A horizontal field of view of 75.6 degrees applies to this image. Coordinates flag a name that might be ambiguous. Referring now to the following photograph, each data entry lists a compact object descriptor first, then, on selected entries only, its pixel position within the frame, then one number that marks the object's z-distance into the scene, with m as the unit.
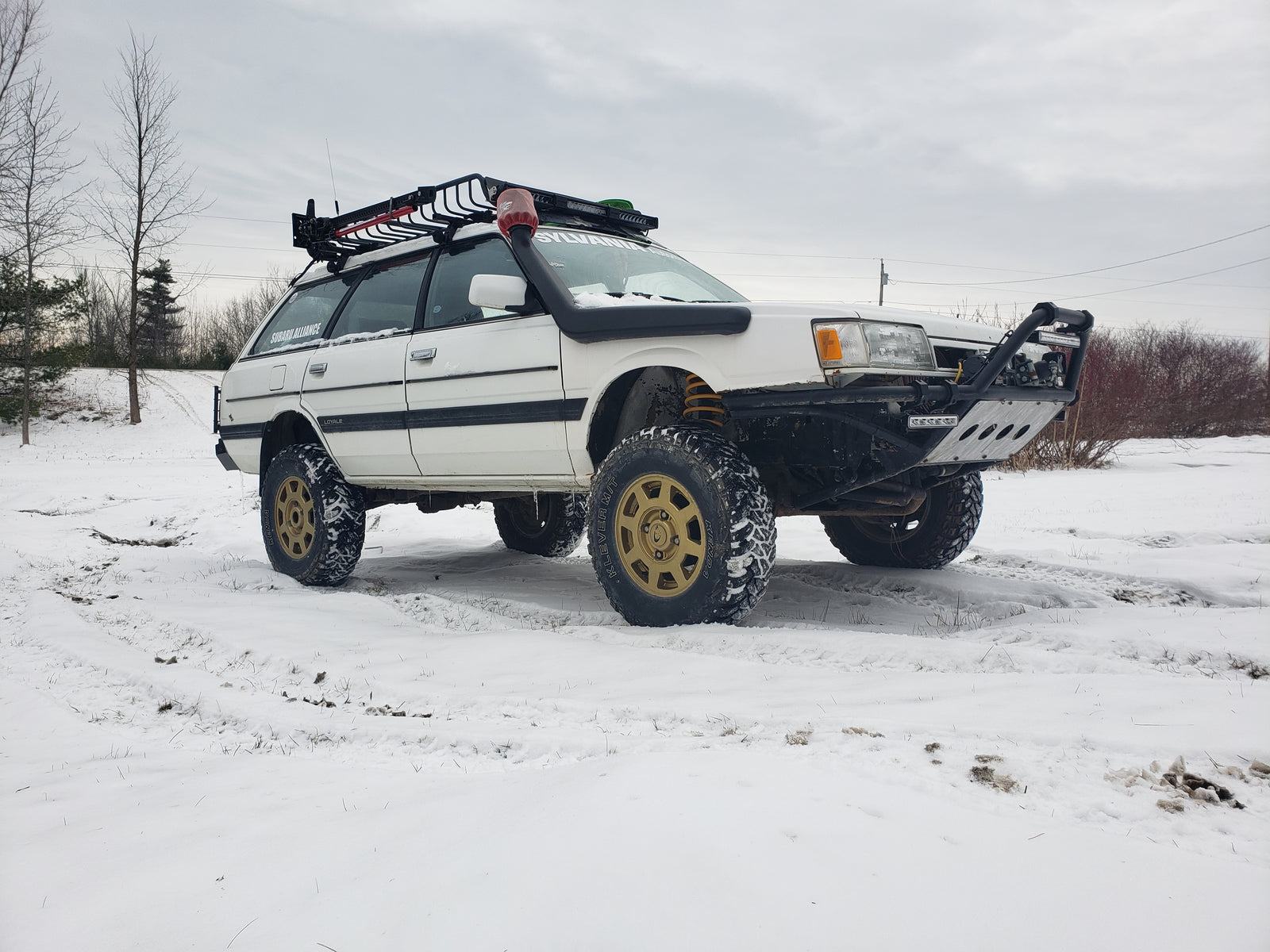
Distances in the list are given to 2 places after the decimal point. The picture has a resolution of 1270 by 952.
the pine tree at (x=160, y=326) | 34.78
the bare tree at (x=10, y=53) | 18.69
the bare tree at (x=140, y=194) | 24.48
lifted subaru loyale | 3.17
